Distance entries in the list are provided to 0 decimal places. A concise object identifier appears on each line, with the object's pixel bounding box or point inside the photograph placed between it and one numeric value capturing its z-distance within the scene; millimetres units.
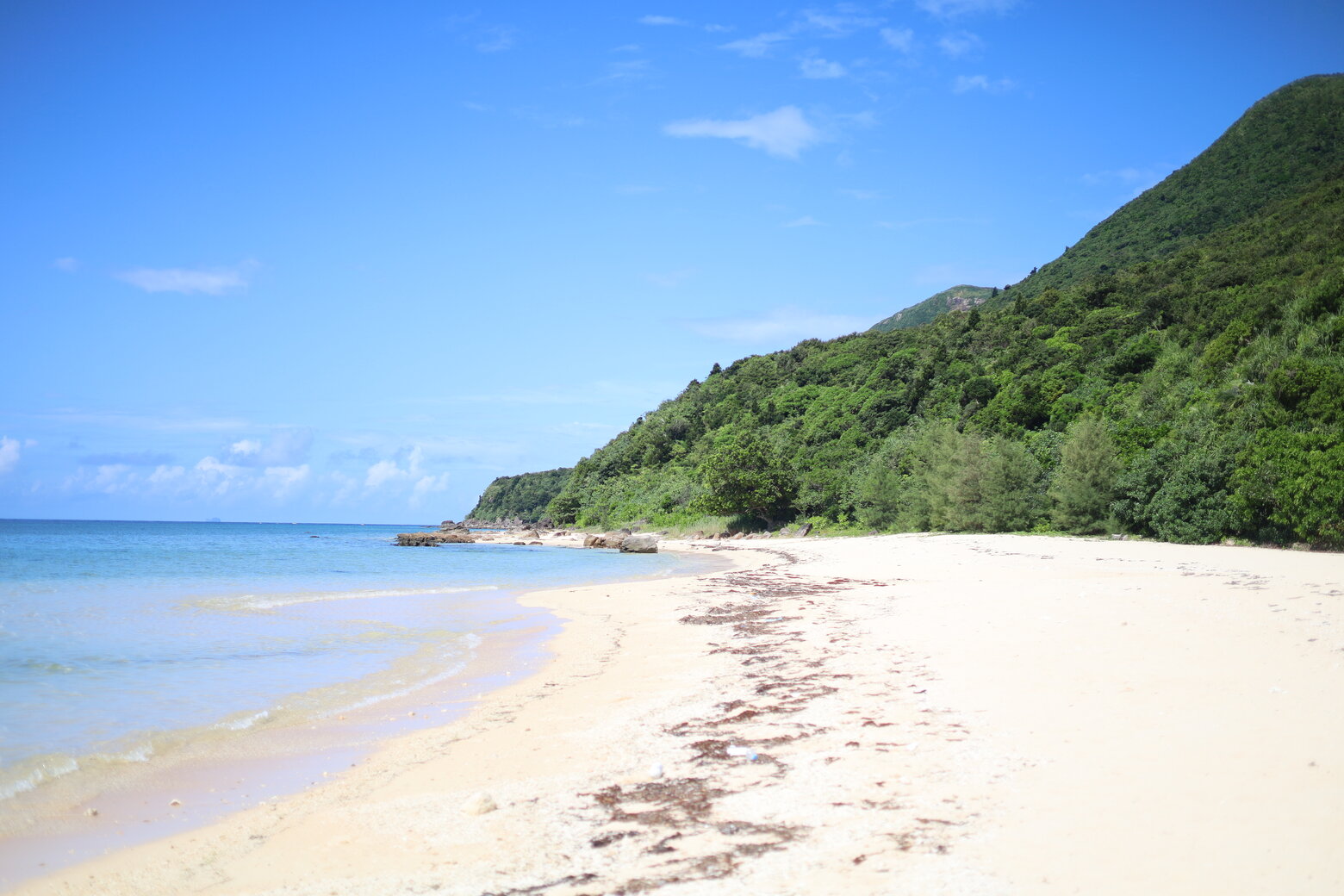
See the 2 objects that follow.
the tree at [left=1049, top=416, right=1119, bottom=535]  28344
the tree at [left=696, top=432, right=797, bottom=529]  54062
